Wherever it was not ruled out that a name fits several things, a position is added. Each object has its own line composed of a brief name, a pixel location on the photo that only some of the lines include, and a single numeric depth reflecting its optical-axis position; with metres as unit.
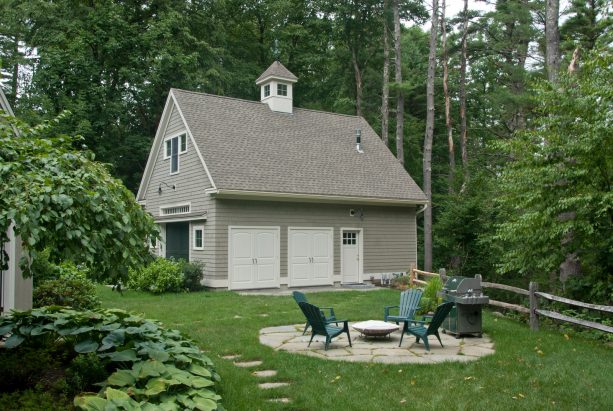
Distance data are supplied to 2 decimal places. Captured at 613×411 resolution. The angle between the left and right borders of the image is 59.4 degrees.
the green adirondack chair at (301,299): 8.55
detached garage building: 16.44
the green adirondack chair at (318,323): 7.78
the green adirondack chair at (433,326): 7.88
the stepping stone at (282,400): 5.60
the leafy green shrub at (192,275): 15.89
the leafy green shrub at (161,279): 15.38
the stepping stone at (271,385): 6.09
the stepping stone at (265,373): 6.61
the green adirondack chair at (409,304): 9.37
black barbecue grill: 8.96
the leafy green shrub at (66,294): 9.69
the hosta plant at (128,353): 4.58
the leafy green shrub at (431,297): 11.20
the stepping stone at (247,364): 7.04
